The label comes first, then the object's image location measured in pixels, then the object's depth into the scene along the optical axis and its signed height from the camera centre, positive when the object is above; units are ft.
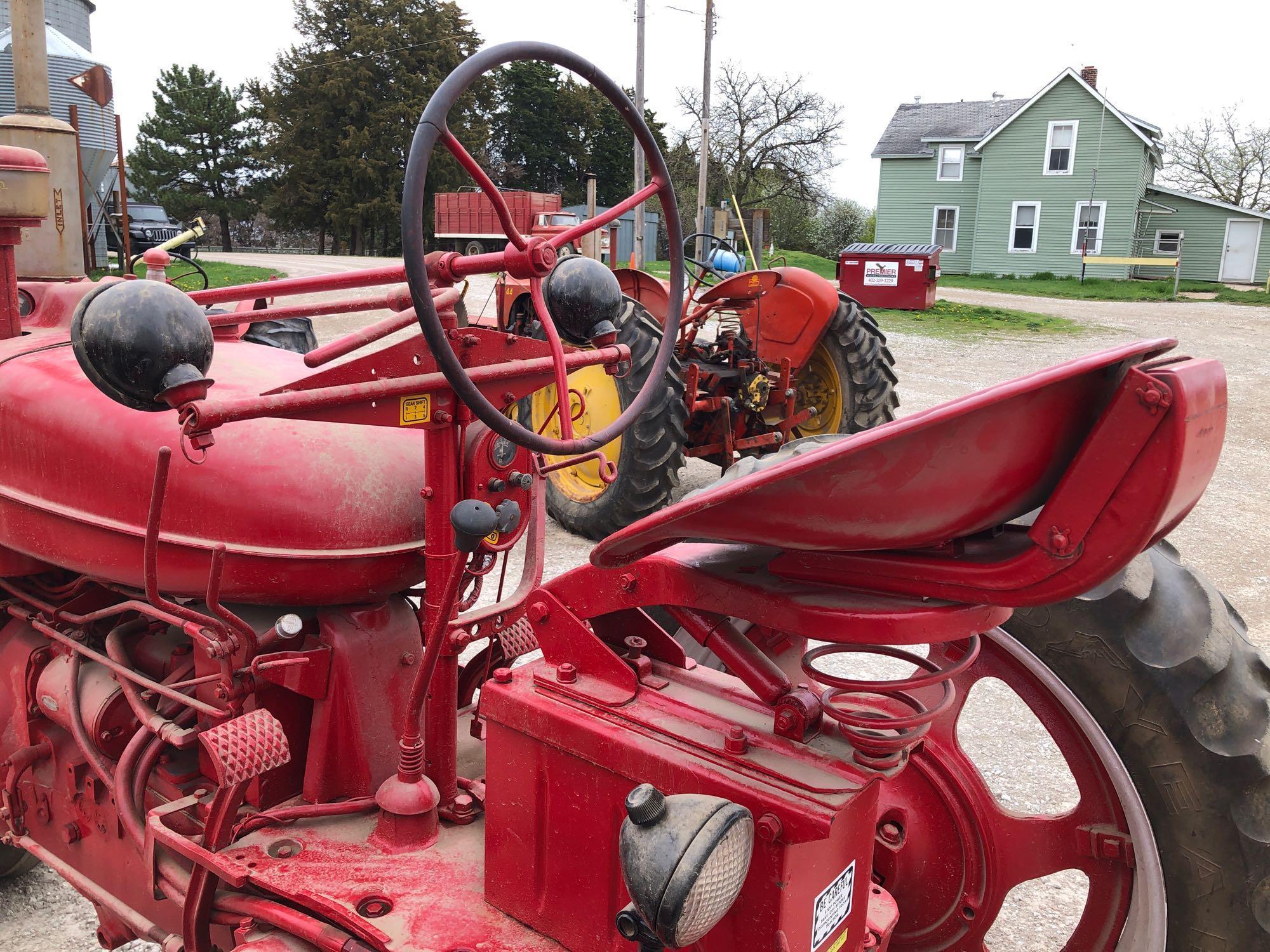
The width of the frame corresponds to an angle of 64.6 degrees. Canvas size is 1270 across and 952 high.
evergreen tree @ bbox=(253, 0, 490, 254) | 104.88 +16.59
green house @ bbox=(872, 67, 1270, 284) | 90.79 +7.47
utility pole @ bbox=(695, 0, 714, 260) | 47.65 +5.89
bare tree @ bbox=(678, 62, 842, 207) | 106.22 +13.70
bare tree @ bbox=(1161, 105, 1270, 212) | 105.60 +12.77
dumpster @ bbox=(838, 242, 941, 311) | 53.67 +0.14
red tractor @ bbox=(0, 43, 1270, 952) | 3.84 -2.16
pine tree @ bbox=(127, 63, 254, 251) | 122.83 +13.35
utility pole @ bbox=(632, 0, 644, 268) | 44.55 +8.92
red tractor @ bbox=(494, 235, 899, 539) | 17.31 -2.07
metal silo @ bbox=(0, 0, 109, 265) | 50.60 +8.58
